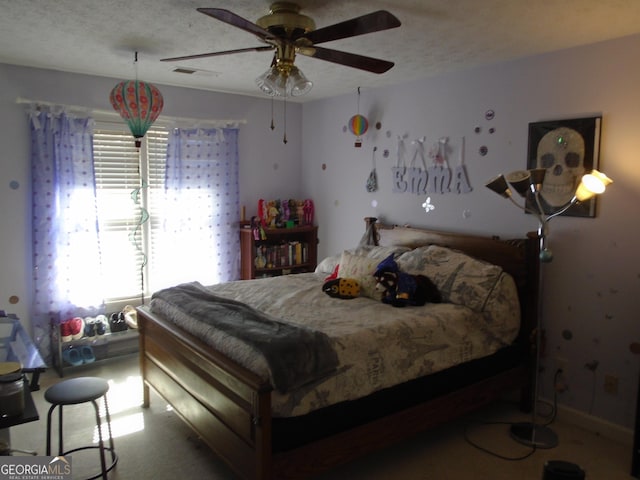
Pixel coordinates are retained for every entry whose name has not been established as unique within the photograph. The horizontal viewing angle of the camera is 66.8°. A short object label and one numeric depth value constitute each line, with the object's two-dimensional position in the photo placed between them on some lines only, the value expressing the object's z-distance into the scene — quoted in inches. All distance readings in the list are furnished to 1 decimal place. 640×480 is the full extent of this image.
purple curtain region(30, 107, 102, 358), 150.3
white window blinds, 164.4
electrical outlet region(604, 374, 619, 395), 116.6
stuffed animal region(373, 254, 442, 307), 122.0
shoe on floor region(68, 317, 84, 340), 153.8
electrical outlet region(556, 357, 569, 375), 126.0
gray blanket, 84.3
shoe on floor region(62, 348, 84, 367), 152.6
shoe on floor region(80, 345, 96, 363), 154.6
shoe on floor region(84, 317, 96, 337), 156.6
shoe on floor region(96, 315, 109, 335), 158.6
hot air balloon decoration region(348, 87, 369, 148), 175.0
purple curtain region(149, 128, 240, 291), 177.5
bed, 85.0
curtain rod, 148.6
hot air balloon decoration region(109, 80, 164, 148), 124.9
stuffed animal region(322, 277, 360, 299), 131.6
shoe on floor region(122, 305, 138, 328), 162.9
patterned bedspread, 89.3
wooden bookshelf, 191.0
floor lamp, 103.0
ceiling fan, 79.8
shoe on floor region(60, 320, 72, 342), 152.4
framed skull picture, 116.6
